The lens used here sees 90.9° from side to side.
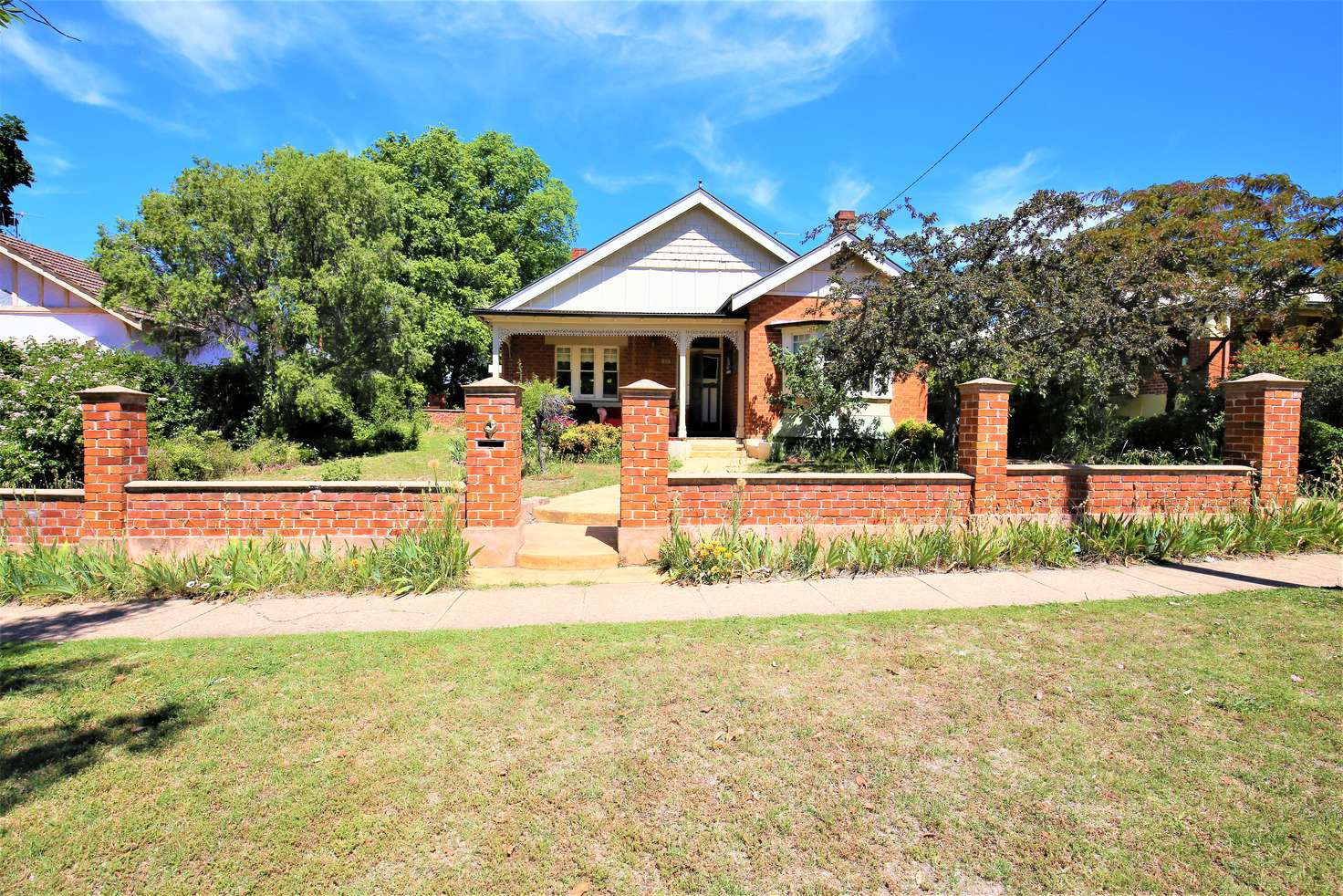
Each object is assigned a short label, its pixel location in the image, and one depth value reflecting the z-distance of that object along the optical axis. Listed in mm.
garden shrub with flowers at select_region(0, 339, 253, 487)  8883
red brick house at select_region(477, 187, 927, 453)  16312
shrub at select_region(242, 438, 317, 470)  12875
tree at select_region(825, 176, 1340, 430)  10180
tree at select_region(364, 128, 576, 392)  27312
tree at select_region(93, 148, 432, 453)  13906
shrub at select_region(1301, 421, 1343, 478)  10484
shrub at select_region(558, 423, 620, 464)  14594
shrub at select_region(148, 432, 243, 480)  10117
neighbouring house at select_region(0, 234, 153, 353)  19125
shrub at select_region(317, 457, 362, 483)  10805
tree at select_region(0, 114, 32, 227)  21141
